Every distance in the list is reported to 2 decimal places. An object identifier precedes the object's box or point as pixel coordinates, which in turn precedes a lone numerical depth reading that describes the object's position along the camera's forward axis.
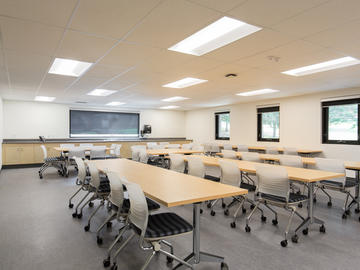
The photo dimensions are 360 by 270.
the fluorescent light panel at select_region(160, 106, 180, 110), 10.97
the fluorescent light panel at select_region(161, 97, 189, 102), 8.13
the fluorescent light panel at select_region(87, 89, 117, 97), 6.77
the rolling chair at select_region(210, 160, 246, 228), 3.64
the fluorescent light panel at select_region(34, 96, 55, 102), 8.04
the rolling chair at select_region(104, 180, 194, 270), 1.94
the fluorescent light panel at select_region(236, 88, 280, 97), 6.75
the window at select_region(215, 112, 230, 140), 10.46
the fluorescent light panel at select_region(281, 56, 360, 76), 4.05
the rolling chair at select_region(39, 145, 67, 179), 6.86
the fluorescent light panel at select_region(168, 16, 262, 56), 2.79
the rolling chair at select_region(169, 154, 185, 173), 4.54
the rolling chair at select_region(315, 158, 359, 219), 3.79
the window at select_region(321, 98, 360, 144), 6.36
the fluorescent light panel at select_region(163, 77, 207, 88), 5.67
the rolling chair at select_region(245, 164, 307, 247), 3.00
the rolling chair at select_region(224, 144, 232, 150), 8.41
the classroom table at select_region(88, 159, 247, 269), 2.08
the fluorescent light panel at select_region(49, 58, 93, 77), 4.43
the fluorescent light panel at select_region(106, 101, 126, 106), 9.10
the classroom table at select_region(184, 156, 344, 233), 3.00
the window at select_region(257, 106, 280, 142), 8.30
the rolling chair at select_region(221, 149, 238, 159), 5.49
